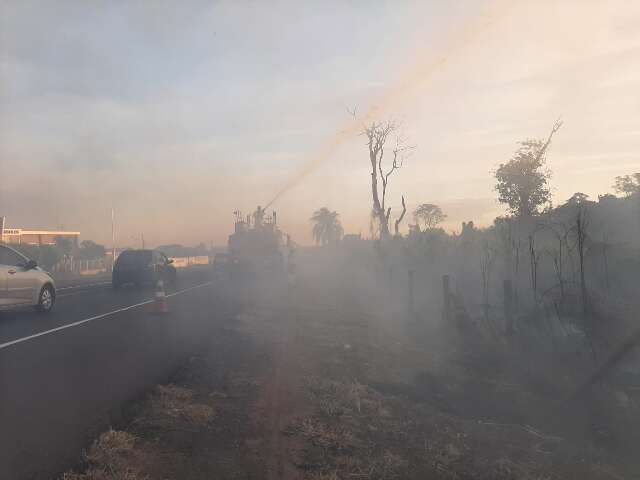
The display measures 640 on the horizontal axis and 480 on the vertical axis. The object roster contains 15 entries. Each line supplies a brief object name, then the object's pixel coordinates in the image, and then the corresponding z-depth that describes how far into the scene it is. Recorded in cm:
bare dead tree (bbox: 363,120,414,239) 3281
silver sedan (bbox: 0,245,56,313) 1229
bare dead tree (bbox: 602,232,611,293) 990
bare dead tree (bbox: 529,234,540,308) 934
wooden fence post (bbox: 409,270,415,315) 1427
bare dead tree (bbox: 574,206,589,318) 741
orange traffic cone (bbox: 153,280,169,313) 1502
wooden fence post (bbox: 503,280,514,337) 937
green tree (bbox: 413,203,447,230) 5261
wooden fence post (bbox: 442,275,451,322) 1150
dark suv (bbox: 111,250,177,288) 2338
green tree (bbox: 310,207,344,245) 8631
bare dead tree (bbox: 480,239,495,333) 1054
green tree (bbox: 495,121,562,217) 2225
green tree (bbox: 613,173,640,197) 1810
